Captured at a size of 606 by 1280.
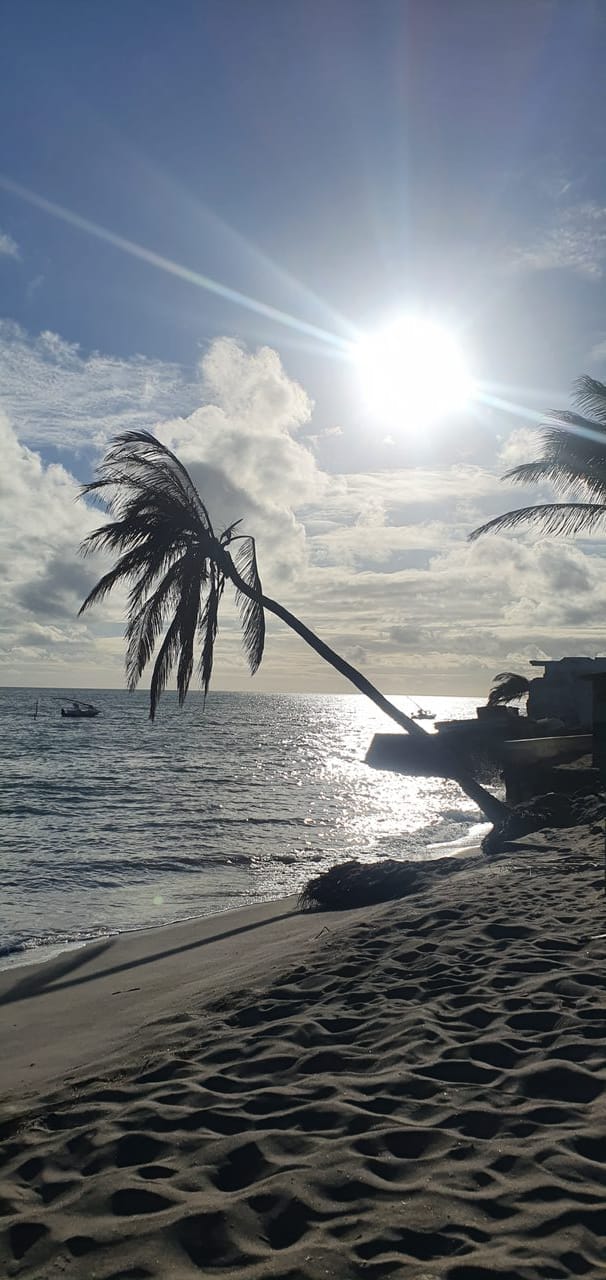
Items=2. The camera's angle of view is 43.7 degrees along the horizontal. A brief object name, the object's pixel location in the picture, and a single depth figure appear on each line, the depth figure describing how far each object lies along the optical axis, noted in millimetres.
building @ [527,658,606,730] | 40406
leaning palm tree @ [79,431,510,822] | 15203
